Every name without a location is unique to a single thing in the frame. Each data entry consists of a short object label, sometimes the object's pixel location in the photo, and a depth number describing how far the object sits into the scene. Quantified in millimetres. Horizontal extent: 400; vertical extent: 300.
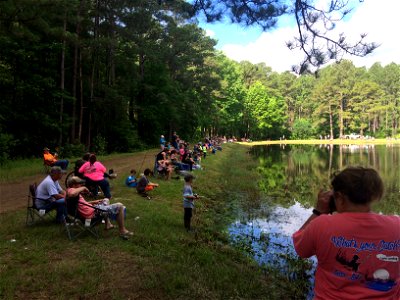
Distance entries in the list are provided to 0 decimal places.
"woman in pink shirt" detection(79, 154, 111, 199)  10156
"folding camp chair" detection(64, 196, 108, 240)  6965
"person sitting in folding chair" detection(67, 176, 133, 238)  7008
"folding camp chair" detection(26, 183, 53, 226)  7500
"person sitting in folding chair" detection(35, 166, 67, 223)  7477
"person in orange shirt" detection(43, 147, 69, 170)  15013
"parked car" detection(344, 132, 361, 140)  81700
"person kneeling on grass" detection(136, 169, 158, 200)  11898
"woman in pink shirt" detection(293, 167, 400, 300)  2100
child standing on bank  8722
